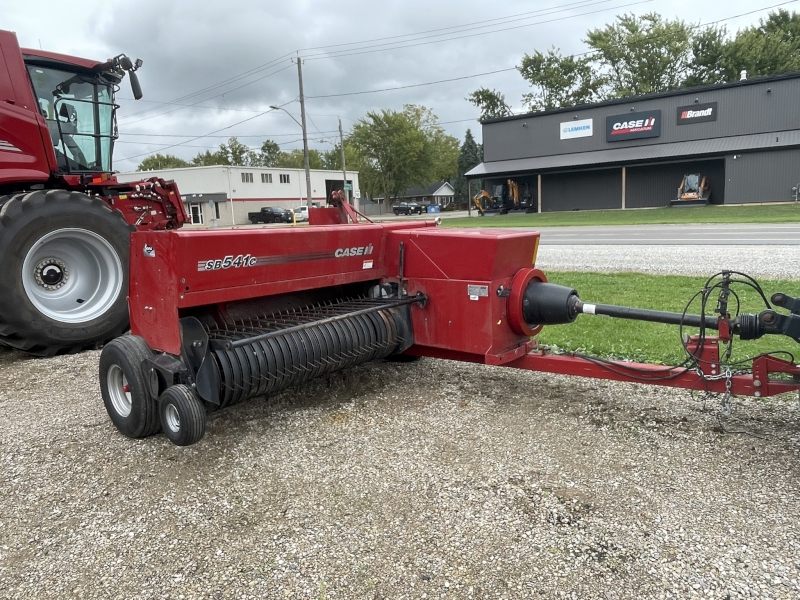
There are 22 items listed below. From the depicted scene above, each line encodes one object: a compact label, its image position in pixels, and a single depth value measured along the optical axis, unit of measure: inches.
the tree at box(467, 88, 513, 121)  2257.6
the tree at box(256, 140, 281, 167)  3608.5
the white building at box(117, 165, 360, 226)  2012.8
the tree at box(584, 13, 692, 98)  1930.4
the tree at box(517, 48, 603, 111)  2101.4
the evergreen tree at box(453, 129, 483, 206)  2935.5
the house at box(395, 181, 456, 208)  3272.6
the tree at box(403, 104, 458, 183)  2436.0
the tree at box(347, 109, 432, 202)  2309.3
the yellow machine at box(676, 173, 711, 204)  1229.1
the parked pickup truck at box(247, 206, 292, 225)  1931.5
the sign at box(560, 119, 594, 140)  1385.3
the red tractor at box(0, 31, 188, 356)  217.3
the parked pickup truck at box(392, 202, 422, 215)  2335.1
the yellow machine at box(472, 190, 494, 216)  1486.2
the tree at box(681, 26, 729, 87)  1883.6
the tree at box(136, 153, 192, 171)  3559.5
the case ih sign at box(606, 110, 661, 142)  1301.7
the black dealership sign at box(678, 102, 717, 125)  1234.6
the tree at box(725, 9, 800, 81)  1829.5
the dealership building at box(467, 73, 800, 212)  1154.7
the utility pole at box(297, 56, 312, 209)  1241.4
